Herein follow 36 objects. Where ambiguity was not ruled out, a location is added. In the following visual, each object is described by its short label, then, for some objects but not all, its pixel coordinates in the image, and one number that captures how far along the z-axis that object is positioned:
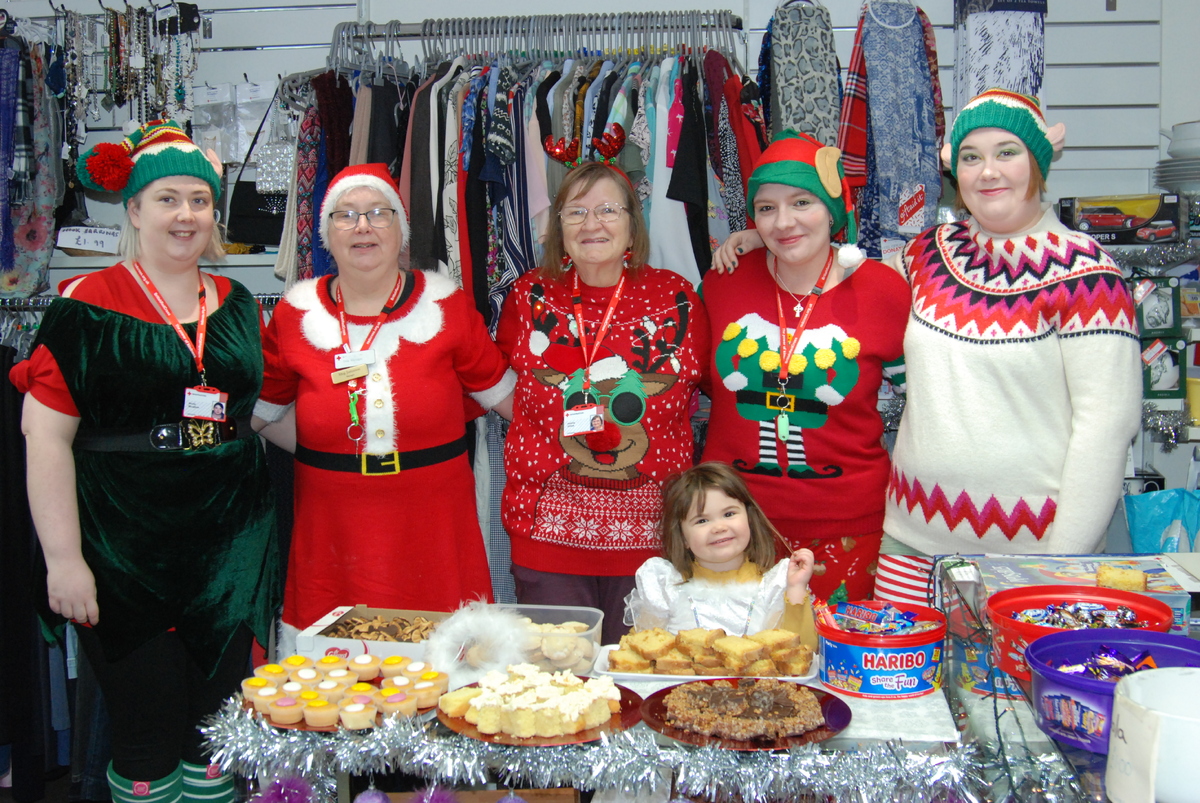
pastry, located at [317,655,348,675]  1.63
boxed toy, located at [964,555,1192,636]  1.47
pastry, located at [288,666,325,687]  1.58
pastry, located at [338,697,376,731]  1.44
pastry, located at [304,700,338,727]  1.46
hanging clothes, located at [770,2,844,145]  3.00
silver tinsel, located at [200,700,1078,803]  1.27
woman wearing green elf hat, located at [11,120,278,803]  2.14
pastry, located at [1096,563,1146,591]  1.52
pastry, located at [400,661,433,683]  1.59
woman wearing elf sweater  2.38
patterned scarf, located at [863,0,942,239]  3.08
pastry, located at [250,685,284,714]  1.50
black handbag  3.52
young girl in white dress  1.90
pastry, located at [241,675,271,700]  1.54
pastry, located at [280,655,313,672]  1.65
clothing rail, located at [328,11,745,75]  3.29
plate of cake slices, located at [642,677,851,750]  1.35
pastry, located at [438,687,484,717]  1.46
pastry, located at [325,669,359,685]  1.57
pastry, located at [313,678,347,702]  1.50
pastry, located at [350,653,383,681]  1.64
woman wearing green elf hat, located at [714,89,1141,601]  2.09
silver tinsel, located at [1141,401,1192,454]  3.13
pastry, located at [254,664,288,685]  1.60
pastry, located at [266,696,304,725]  1.46
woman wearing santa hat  2.47
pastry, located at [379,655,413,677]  1.63
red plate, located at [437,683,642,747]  1.38
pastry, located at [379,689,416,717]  1.47
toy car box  3.11
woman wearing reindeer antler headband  2.53
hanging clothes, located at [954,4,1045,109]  3.27
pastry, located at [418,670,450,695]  1.54
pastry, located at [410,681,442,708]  1.50
